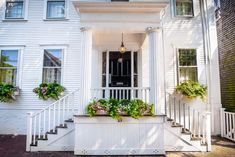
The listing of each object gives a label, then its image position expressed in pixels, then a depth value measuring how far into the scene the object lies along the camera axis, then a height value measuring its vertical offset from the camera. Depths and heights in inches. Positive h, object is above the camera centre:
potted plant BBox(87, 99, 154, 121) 183.5 -19.6
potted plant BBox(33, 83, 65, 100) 258.1 -3.9
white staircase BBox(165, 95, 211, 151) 199.5 -54.9
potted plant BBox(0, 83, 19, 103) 255.6 -5.5
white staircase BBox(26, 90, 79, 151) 196.5 -55.7
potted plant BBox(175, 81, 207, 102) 254.1 -1.7
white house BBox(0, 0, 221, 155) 270.5 +50.4
